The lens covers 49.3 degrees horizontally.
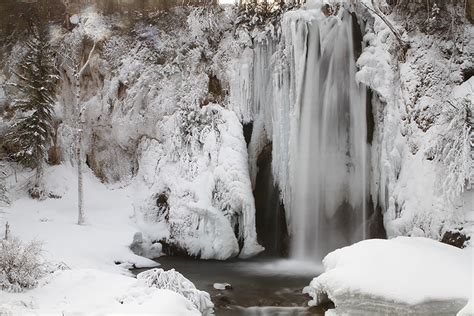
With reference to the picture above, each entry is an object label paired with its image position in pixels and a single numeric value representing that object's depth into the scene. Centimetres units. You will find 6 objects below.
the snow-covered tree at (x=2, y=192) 1566
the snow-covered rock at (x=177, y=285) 1093
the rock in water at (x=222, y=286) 1277
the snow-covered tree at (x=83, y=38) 2055
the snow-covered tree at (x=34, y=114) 1814
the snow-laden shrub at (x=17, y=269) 994
